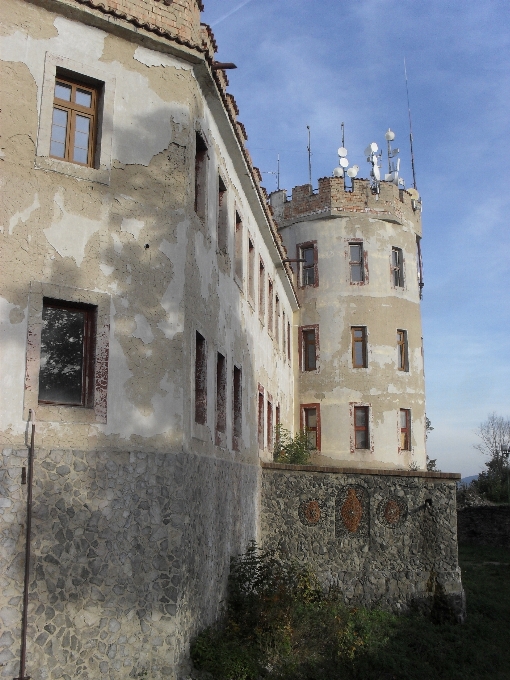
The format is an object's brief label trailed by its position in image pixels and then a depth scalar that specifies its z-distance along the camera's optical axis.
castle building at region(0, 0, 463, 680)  8.07
